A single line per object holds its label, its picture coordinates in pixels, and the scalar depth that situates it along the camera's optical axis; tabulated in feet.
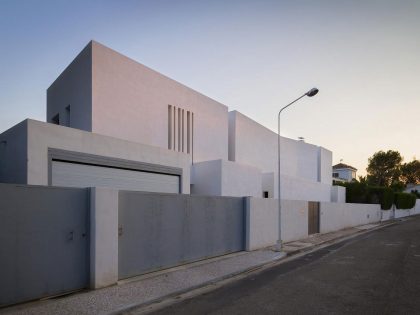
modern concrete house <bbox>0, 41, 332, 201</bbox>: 35.63
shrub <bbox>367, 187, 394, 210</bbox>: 137.18
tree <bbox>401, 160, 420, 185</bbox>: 265.54
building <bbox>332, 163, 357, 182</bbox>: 263.29
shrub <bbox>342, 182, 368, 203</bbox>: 139.64
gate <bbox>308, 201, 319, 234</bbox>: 64.20
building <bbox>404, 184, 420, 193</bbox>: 257.44
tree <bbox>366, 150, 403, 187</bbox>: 230.48
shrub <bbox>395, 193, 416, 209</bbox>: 157.28
